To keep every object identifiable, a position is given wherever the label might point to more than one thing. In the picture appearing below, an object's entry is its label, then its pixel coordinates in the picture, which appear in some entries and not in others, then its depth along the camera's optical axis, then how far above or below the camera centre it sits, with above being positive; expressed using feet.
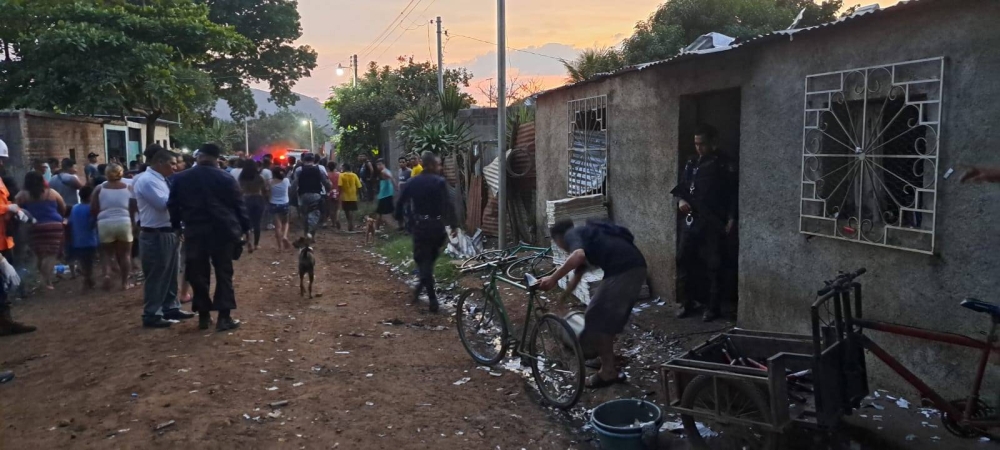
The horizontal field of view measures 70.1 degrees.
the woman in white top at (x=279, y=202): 43.57 -1.56
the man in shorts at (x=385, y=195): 48.75 -1.33
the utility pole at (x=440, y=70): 85.72 +12.61
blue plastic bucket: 14.65 -5.33
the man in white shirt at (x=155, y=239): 24.85 -2.16
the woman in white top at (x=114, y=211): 29.55 -1.38
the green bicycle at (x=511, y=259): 21.97 -2.77
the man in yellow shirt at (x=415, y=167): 46.00 +0.53
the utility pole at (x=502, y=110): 37.52 +3.42
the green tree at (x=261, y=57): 98.27 +17.40
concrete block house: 14.25 +0.35
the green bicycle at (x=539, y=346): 17.71 -4.65
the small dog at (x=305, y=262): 30.30 -3.64
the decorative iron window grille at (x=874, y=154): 15.20 +0.41
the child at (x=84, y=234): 31.55 -2.51
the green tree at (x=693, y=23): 62.08 +13.62
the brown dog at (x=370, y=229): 48.37 -3.62
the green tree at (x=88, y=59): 51.01 +8.78
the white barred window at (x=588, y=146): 30.71 +1.24
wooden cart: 12.73 -4.06
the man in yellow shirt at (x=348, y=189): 51.83 -0.98
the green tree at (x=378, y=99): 91.35 +10.16
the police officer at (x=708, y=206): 22.53 -1.06
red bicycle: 12.28 -3.07
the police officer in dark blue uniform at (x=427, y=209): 27.61 -1.34
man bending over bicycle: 17.37 -2.41
